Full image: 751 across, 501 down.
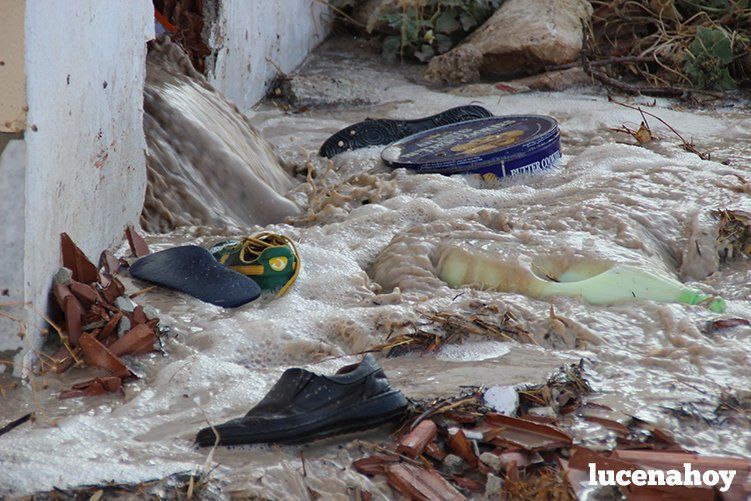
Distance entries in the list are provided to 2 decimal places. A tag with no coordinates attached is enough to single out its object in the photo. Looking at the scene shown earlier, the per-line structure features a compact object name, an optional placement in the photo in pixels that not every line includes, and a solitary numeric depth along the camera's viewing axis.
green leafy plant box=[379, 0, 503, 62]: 13.14
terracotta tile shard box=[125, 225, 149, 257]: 6.02
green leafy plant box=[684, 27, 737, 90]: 11.55
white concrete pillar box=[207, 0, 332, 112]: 9.51
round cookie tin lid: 8.16
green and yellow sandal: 5.79
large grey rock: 12.05
